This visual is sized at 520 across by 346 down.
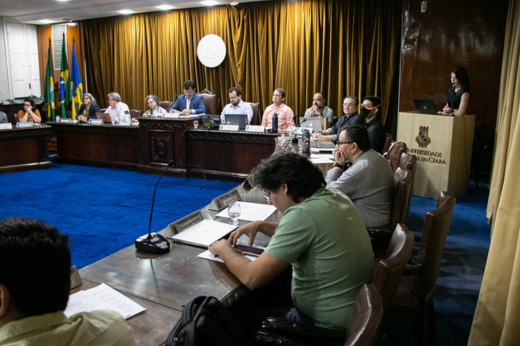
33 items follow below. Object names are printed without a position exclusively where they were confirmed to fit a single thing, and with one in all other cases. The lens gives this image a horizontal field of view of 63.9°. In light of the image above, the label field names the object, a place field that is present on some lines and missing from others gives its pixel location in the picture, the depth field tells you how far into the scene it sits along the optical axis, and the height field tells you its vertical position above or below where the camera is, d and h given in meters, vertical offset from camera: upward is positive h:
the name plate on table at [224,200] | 2.28 -0.56
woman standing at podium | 4.75 +0.10
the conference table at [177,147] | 5.65 -0.69
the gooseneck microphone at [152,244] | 1.76 -0.61
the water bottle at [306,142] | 4.16 -0.41
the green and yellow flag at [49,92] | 9.30 +0.14
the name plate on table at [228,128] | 5.70 -0.38
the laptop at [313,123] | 5.30 -0.28
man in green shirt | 1.44 -0.55
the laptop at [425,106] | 4.58 -0.05
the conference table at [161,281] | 1.26 -0.65
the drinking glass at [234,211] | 2.08 -0.55
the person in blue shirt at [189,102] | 6.73 -0.04
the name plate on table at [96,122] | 6.68 -0.37
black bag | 0.99 -0.55
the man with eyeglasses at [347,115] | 4.92 -0.16
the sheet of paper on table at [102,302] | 1.30 -0.65
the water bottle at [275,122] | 5.62 -0.30
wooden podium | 4.48 -0.51
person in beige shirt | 0.79 -0.37
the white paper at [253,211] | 2.19 -0.60
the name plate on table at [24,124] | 6.52 -0.41
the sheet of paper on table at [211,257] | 1.68 -0.63
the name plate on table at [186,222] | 1.94 -0.59
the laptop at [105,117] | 6.86 -0.30
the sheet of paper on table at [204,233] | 1.87 -0.62
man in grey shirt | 2.55 -0.52
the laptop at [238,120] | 5.74 -0.27
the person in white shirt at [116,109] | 6.95 -0.17
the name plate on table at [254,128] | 5.54 -0.37
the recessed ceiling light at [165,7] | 7.82 +1.73
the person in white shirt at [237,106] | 6.45 -0.10
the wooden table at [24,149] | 6.32 -0.79
